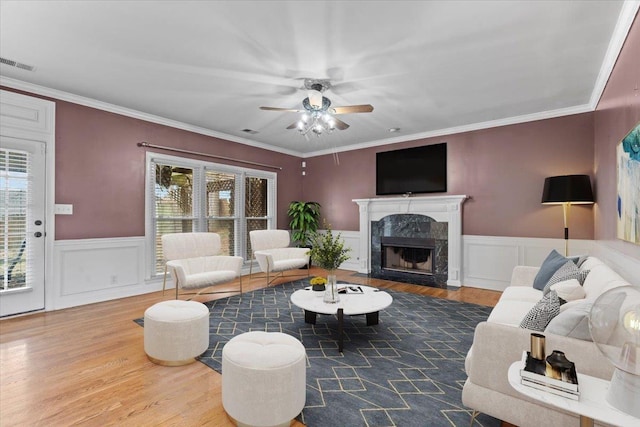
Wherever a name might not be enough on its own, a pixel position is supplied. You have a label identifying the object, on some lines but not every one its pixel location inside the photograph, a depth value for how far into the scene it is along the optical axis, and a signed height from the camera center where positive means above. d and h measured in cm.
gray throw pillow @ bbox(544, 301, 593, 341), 144 -52
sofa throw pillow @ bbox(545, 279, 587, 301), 221 -54
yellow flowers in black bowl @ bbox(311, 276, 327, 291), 346 -76
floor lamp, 376 +34
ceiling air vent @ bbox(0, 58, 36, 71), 304 +157
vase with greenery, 307 -44
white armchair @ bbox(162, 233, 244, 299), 386 -62
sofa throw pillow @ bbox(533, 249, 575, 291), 302 -52
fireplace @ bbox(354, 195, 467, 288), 521 -28
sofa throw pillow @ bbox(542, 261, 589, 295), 254 -50
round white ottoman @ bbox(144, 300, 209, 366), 245 -96
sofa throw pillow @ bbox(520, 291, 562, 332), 164 -53
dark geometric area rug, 186 -118
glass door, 348 -8
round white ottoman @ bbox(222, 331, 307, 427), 170 -96
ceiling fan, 331 +125
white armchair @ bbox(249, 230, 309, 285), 509 -62
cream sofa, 139 -72
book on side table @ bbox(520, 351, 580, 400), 108 -60
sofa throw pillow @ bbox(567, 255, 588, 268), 307 -44
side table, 98 -64
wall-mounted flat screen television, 548 +89
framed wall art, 208 +23
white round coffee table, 281 -85
